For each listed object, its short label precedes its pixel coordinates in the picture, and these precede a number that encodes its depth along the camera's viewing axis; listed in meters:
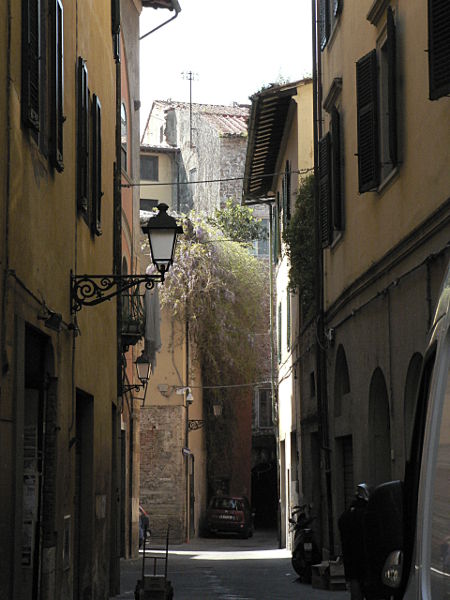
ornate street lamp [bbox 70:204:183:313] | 11.05
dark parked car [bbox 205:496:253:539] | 38.44
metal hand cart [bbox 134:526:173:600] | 12.91
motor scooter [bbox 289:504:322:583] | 18.80
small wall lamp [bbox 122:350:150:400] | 21.83
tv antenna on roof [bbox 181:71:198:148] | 55.05
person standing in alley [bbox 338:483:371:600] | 12.45
